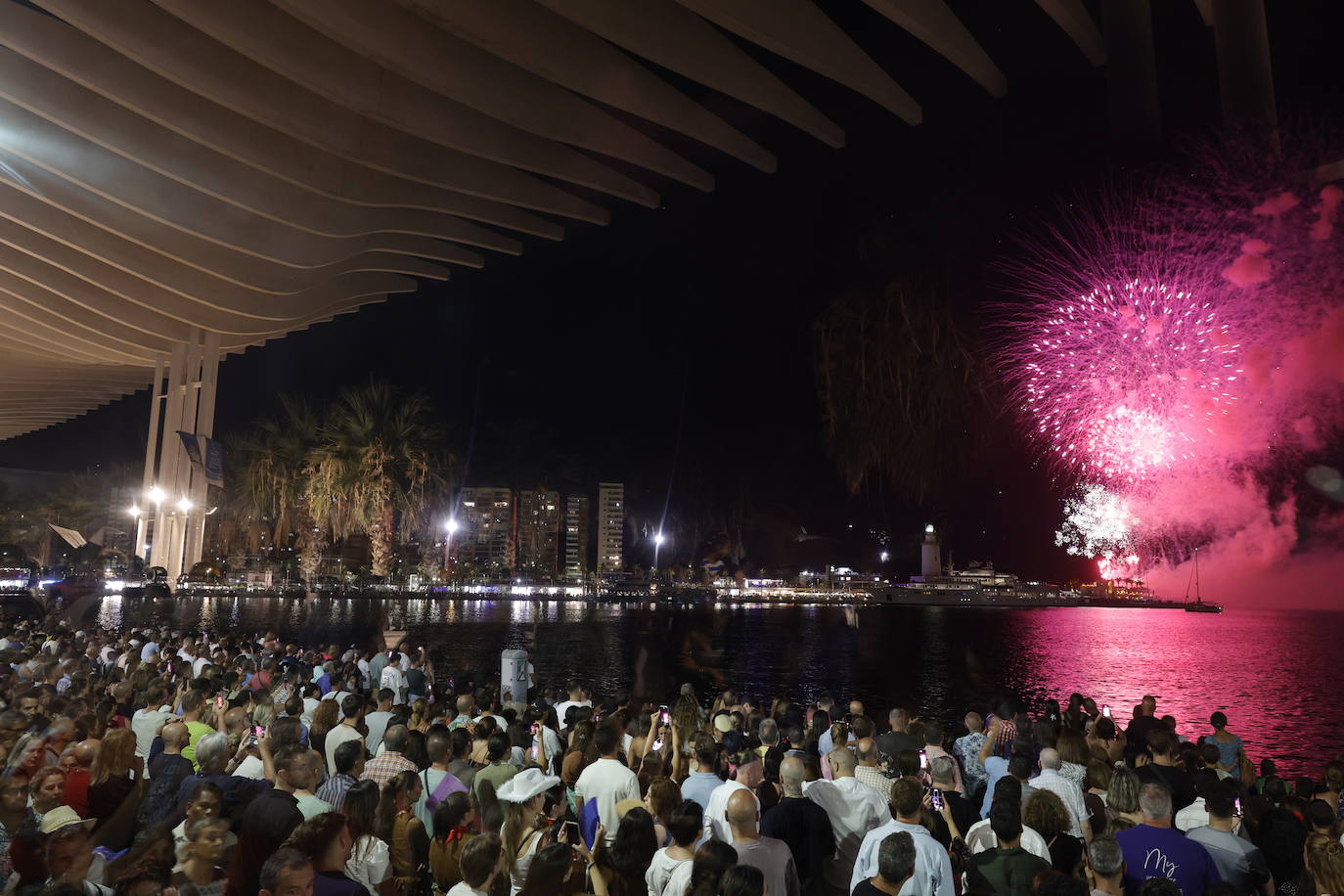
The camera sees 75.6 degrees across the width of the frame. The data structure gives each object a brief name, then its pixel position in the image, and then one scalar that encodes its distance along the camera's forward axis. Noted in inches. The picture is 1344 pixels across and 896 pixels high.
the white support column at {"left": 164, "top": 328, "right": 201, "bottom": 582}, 1496.1
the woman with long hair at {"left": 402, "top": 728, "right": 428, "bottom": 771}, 237.0
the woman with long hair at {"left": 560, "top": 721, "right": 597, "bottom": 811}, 246.4
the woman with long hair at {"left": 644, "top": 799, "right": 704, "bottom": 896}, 158.1
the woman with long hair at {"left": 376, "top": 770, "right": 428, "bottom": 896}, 186.9
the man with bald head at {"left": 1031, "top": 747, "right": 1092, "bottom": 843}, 206.4
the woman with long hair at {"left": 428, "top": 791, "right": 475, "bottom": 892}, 178.2
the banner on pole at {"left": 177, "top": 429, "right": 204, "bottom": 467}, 1412.4
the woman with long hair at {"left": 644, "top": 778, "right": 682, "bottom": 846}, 181.0
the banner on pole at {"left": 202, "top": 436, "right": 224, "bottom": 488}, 1462.8
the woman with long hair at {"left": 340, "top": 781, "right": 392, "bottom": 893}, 165.8
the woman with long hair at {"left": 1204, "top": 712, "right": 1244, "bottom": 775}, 313.1
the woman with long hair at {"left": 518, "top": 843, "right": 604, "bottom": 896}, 137.6
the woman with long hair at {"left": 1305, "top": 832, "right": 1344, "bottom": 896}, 154.6
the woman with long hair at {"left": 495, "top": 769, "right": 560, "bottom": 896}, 164.2
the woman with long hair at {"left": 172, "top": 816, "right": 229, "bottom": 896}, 152.5
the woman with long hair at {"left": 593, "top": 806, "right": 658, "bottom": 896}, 150.7
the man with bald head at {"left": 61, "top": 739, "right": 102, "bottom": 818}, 197.6
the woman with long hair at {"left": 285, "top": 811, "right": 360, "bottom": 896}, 143.0
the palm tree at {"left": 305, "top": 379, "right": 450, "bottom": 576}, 1872.5
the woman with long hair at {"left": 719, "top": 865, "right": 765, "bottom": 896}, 130.8
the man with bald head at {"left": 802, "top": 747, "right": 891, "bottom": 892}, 196.5
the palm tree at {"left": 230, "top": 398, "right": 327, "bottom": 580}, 2021.4
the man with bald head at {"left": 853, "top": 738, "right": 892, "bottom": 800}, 221.3
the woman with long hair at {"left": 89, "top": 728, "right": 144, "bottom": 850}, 195.2
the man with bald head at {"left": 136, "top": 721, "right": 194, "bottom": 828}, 198.7
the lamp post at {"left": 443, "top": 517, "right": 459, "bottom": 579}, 2397.9
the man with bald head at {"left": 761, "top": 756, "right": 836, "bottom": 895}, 189.0
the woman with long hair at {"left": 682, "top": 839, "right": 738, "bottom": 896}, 139.9
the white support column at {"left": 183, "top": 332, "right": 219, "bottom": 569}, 1498.5
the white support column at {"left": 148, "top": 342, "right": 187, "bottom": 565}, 1545.3
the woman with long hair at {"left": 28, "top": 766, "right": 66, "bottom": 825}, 187.5
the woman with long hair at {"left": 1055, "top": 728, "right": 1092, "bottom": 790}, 252.5
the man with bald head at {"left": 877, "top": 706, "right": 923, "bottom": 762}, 265.6
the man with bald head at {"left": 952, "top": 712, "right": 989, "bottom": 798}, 276.4
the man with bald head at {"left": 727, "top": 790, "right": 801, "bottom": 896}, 160.7
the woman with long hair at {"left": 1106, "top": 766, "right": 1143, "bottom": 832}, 178.4
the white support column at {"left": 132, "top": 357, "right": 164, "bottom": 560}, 1647.4
